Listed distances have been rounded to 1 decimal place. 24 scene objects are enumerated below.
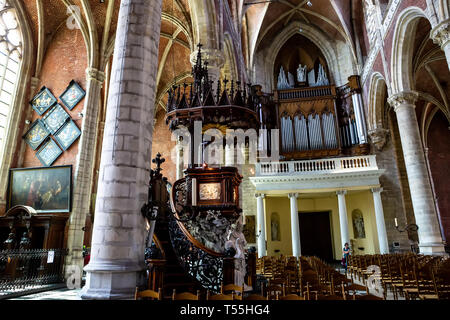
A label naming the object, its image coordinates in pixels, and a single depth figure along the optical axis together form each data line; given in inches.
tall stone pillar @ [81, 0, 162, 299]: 142.3
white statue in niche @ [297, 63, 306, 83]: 782.1
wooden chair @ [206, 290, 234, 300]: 117.6
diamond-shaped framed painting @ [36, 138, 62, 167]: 462.6
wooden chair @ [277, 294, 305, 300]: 111.7
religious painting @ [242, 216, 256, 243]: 587.8
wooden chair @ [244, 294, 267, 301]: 109.7
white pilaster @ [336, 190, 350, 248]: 559.6
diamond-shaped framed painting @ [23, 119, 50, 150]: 477.4
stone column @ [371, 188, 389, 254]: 547.7
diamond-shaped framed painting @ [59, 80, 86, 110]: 484.4
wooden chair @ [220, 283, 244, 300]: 141.0
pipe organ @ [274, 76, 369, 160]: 692.7
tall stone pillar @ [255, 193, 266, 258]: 564.2
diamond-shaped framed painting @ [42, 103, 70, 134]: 479.2
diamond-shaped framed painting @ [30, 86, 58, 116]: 494.3
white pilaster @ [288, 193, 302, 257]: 566.6
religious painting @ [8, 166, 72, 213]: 435.5
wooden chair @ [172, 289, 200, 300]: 117.9
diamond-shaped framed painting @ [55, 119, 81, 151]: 462.3
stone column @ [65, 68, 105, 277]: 412.2
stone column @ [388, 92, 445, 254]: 419.5
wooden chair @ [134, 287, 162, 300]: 122.5
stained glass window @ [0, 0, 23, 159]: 477.7
